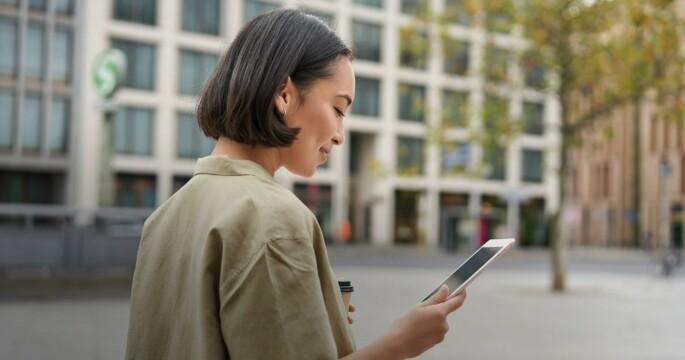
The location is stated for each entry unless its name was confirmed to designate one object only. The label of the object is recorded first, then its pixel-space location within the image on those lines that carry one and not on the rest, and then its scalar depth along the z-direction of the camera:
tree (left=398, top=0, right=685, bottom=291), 18.69
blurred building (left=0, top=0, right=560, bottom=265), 21.06
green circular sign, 19.84
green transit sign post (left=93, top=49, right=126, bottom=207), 19.09
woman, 1.31
